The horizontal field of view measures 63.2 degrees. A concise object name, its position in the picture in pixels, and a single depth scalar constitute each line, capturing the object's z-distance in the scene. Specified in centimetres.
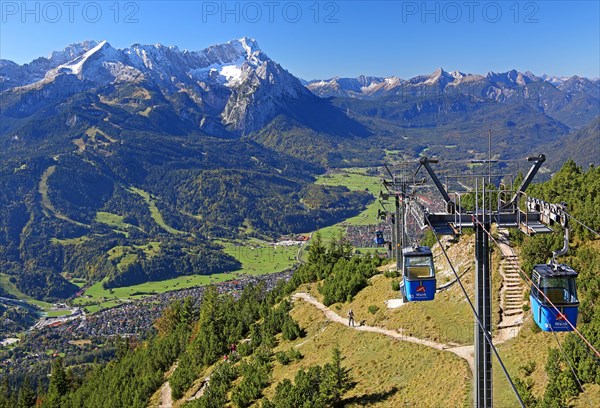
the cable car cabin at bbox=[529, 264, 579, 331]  1588
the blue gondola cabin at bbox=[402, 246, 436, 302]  1942
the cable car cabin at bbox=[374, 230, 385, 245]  5362
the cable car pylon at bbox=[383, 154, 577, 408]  1498
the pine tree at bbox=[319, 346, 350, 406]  3166
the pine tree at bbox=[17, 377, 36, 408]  8117
